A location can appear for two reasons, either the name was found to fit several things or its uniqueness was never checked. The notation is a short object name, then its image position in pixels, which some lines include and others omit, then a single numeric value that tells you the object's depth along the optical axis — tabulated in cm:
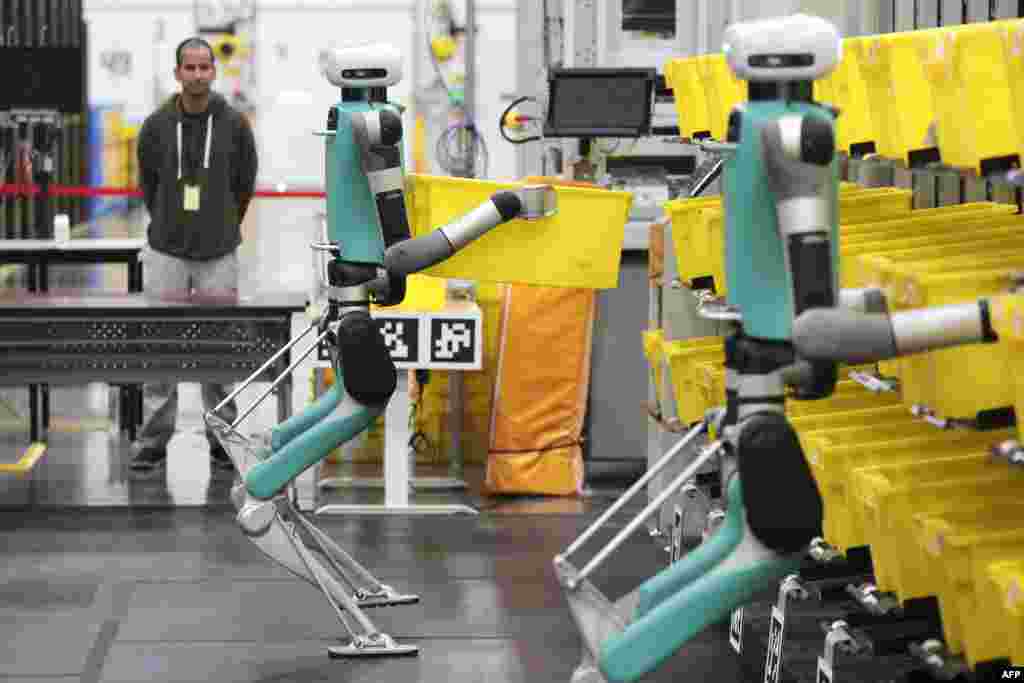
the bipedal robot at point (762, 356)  601
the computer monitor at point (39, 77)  1632
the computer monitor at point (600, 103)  1291
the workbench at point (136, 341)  1288
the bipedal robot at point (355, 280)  900
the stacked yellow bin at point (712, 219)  840
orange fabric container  1326
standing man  1406
